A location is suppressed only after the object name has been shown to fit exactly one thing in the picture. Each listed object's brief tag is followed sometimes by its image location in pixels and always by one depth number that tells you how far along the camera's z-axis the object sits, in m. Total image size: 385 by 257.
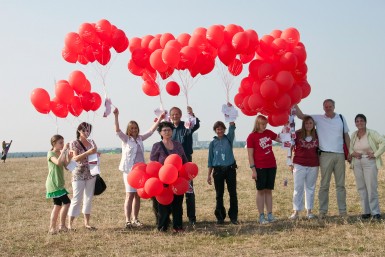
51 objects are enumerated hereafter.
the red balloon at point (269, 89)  6.63
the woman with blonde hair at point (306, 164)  7.29
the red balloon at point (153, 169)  6.32
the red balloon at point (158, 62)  6.82
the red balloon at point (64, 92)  6.81
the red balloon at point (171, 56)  6.62
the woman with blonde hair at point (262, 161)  7.06
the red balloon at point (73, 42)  6.97
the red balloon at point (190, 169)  6.39
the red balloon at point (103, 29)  7.06
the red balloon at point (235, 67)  7.45
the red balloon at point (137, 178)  6.29
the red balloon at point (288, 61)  6.84
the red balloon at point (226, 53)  7.05
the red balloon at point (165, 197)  6.39
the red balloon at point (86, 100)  7.07
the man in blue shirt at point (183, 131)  7.16
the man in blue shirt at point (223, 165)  7.20
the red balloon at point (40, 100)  6.92
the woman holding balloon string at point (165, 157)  6.65
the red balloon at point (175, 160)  6.27
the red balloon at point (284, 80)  6.69
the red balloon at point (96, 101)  7.14
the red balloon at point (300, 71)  7.23
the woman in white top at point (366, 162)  7.07
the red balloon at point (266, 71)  6.75
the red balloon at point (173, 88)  7.62
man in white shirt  7.29
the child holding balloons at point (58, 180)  6.79
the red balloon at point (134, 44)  7.48
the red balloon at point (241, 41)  6.83
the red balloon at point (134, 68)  7.54
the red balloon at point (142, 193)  6.26
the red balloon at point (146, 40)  7.40
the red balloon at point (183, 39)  7.10
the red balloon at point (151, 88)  7.73
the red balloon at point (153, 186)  6.16
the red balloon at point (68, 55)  7.07
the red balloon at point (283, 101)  6.77
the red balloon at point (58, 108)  6.96
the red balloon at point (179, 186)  6.30
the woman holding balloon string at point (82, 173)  6.92
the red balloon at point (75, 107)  7.03
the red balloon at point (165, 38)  7.12
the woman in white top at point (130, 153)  7.04
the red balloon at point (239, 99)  7.37
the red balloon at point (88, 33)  6.96
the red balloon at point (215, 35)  6.97
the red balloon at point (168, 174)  6.16
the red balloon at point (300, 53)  7.10
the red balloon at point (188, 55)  6.72
